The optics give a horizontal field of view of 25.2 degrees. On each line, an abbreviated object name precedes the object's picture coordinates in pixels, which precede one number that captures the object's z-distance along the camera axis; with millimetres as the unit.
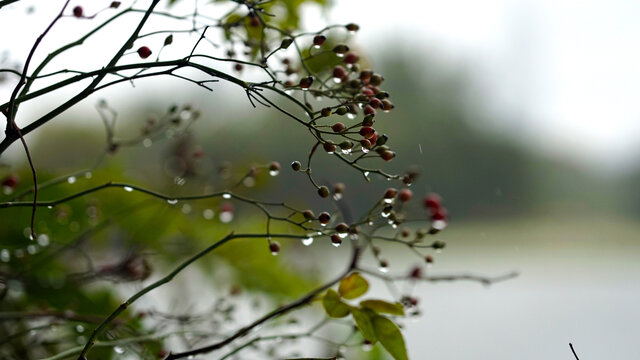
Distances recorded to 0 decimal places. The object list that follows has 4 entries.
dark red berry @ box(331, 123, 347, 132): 724
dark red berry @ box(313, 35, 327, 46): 741
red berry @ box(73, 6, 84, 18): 810
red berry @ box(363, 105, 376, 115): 720
